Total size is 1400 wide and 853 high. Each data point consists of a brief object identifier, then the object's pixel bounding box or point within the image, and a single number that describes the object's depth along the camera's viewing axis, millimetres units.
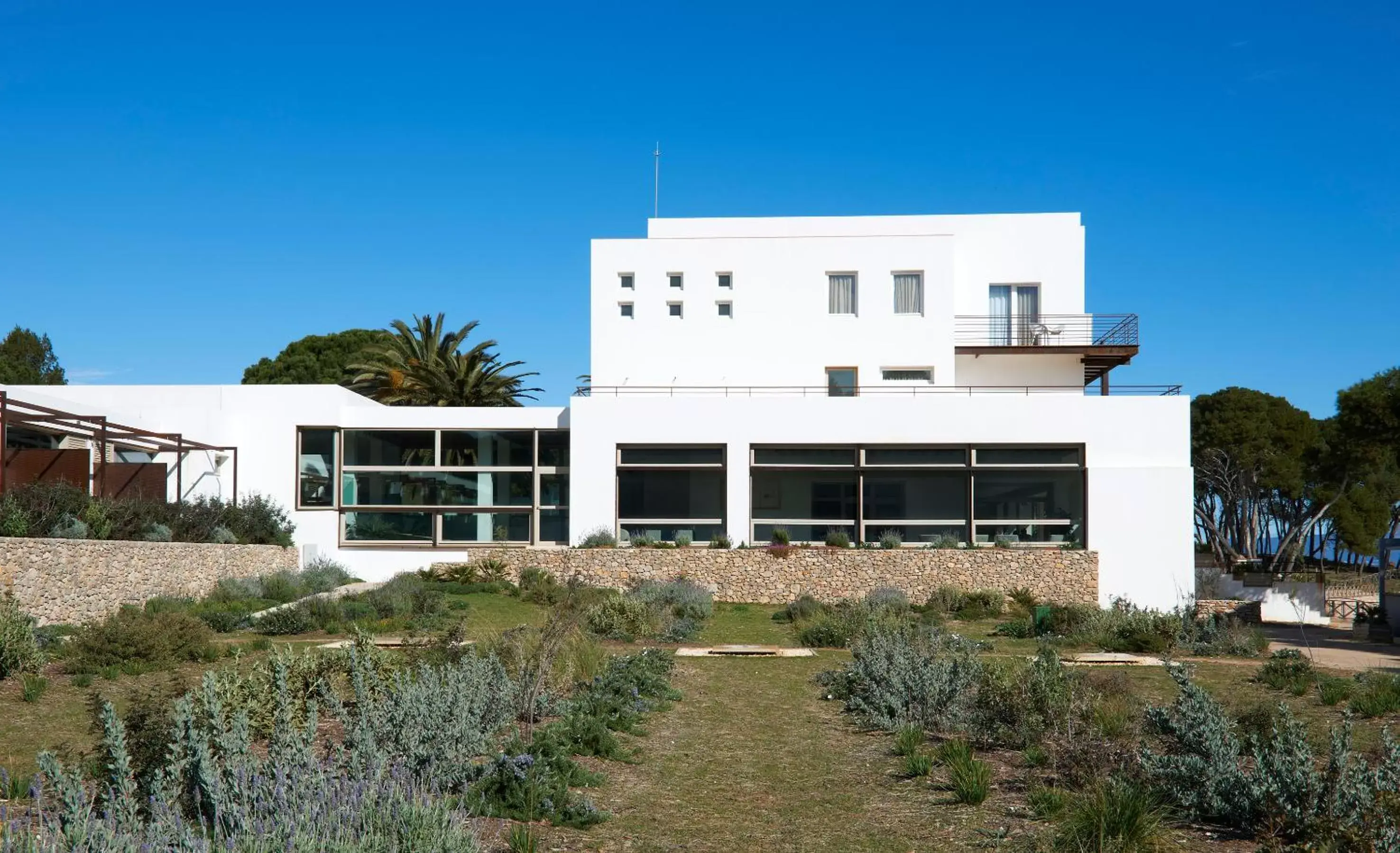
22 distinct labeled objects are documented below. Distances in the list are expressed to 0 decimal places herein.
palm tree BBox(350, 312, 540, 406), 38094
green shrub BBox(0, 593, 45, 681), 10984
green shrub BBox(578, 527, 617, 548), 25516
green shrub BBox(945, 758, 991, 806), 6832
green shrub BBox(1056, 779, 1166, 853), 5543
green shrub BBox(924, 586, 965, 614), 22656
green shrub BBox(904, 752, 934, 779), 7594
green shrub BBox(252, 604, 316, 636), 16016
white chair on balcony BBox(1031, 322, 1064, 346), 30250
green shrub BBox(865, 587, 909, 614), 19859
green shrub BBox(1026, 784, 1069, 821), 6395
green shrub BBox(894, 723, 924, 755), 8156
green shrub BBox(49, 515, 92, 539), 17062
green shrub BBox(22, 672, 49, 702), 9820
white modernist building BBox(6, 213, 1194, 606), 25766
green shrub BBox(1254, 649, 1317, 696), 11641
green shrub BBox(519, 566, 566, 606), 21438
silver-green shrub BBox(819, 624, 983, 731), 9414
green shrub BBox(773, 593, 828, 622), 19720
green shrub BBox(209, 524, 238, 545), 21984
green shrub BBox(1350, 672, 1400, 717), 9797
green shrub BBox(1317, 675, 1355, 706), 10500
